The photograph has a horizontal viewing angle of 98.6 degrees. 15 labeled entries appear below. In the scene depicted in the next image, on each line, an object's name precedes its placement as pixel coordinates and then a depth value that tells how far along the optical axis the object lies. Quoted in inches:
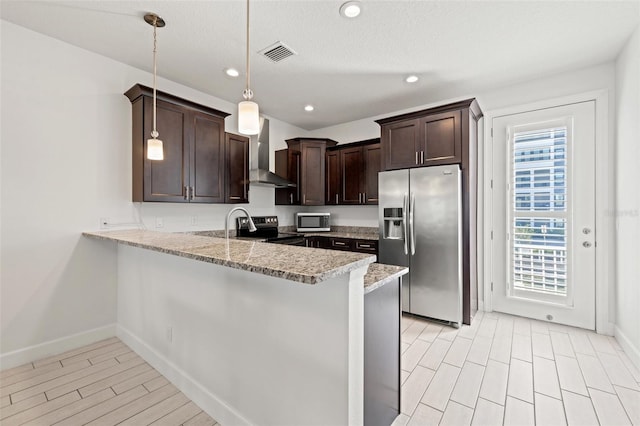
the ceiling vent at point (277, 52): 98.3
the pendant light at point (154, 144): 84.5
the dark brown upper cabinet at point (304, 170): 175.9
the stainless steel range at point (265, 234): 148.8
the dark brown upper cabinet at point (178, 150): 107.4
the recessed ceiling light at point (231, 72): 115.3
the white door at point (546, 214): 114.1
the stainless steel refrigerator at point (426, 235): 117.8
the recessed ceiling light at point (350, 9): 78.2
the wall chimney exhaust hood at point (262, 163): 148.9
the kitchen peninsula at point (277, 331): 45.9
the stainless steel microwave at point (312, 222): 178.2
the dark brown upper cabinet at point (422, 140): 120.8
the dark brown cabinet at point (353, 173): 161.8
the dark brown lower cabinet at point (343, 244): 148.7
